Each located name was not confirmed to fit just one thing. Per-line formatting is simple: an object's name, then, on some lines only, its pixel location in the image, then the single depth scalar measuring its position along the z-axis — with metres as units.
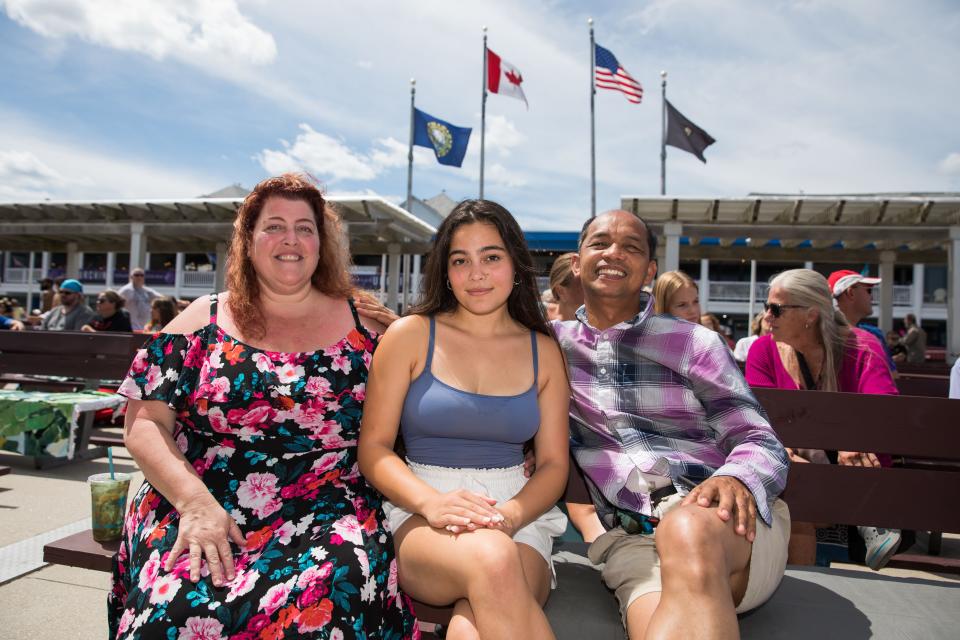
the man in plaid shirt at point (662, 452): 1.66
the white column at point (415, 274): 31.65
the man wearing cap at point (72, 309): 7.79
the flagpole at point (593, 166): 19.19
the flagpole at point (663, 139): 16.97
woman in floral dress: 1.70
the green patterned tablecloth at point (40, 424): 5.13
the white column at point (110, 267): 33.62
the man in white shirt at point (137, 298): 9.10
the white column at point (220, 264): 16.38
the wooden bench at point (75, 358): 4.93
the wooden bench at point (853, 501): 2.03
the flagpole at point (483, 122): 19.83
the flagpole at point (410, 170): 19.76
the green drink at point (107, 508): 2.25
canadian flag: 17.78
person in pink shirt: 3.11
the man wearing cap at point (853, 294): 4.70
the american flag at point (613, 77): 16.03
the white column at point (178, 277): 31.35
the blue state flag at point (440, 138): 17.48
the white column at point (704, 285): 28.96
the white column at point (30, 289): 33.66
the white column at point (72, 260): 18.62
